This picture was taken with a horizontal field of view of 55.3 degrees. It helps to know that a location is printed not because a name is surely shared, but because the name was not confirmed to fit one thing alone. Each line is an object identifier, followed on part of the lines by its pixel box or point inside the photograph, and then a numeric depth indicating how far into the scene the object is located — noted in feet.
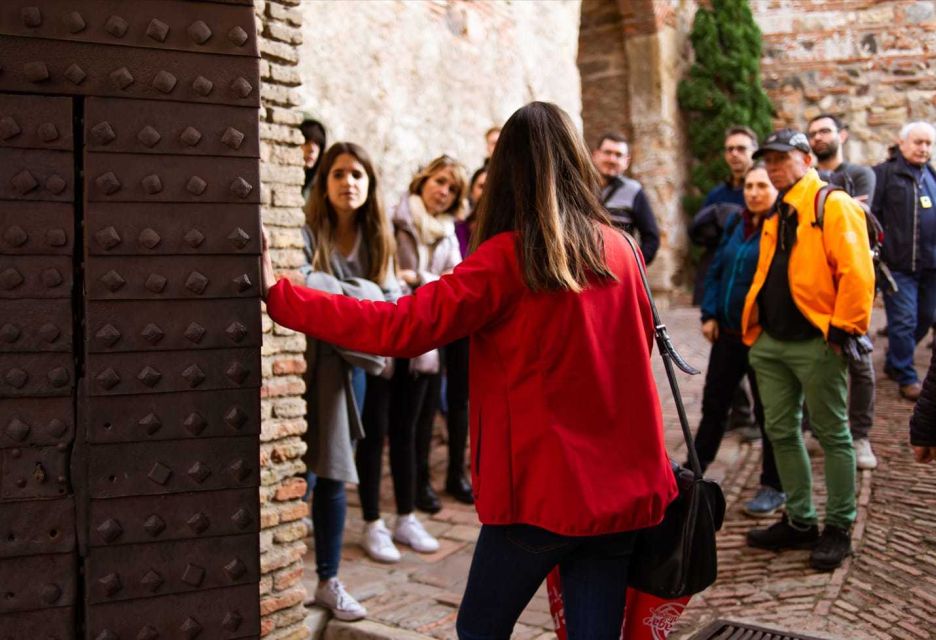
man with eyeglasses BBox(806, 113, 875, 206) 18.26
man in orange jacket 12.45
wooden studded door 6.10
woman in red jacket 6.54
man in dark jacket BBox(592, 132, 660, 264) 18.42
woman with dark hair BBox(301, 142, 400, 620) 12.10
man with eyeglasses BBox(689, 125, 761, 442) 18.56
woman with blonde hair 16.16
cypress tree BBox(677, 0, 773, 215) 37.29
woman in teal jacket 14.84
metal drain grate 10.71
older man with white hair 21.02
